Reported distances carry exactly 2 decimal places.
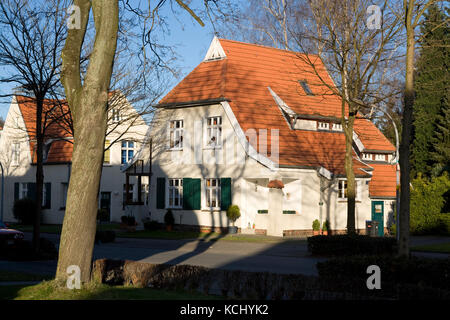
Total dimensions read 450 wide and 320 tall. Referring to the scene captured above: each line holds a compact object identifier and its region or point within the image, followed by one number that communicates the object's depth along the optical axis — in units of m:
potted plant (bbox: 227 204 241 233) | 33.75
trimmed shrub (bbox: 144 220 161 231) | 37.50
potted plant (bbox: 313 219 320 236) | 33.62
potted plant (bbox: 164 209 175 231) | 37.00
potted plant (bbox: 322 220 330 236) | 34.05
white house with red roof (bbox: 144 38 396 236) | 33.59
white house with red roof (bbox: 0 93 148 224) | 46.00
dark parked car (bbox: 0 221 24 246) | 24.66
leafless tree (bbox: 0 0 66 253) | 21.92
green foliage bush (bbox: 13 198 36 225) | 45.69
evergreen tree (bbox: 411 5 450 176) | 51.16
